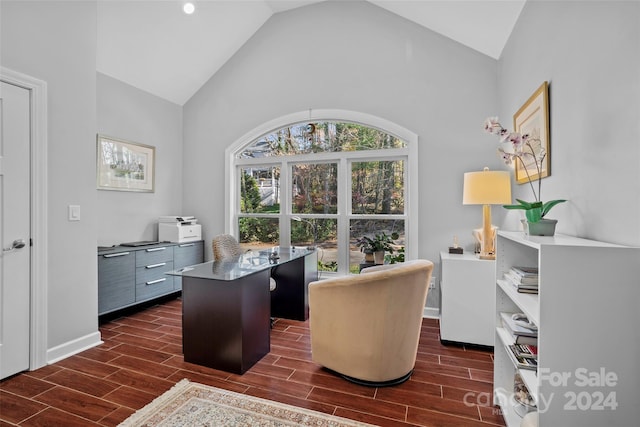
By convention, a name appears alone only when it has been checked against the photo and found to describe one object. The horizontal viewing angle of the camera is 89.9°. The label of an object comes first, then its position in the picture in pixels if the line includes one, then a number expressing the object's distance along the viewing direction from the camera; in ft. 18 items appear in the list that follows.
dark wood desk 7.45
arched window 12.48
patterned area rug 5.72
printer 13.67
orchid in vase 5.11
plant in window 11.86
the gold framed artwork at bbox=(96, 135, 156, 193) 12.13
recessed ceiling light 11.37
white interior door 7.20
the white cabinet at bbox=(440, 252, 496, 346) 8.86
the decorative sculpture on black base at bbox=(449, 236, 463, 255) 10.04
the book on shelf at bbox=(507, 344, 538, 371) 4.83
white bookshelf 3.68
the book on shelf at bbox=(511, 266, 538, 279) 5.07
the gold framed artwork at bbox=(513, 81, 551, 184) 6.56
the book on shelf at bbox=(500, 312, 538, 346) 5.20
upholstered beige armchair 6.57
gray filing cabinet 10.55
